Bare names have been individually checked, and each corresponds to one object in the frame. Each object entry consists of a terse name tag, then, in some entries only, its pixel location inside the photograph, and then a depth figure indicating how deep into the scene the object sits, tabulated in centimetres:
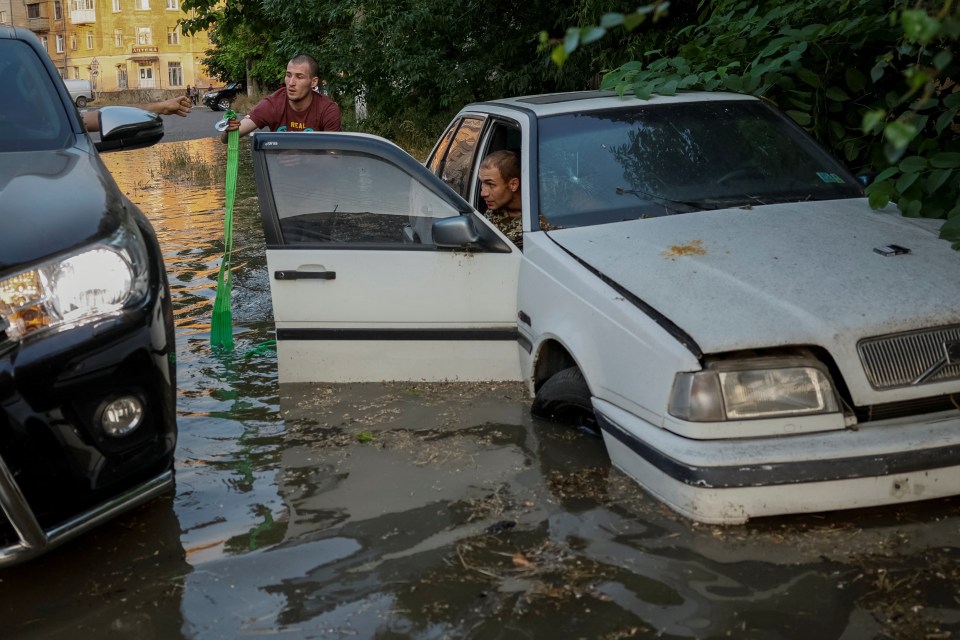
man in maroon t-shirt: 787
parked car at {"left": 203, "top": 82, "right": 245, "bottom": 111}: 3954
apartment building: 8619
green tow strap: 680
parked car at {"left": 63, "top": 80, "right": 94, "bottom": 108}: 5761
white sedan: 361
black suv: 332
